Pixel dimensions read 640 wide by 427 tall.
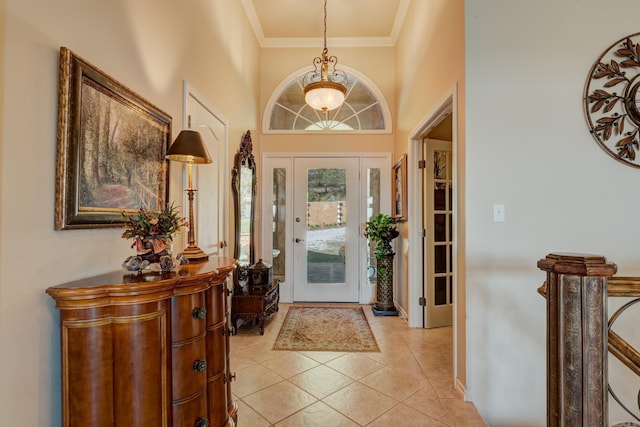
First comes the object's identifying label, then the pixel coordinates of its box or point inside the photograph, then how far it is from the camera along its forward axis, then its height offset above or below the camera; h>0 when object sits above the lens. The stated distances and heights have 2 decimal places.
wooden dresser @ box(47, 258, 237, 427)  1.08 -0.49
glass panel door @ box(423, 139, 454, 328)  3.56 -0.21
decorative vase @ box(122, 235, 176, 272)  1.33 -0.17
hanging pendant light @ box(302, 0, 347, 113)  3.30 +1.28
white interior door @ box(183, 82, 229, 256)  2.43 +0.30
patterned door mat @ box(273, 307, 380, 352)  3.03 -1.25
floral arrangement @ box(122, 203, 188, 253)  1.36 -0.06
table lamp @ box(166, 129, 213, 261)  1.77 +0.34
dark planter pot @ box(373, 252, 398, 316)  3.97 -0.93
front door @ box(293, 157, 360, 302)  4.52 -0.35
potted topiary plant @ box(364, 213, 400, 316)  3.95 -0.56
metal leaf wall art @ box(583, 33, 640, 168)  2.10 +0.76
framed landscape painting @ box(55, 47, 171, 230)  1.20 +0.30
